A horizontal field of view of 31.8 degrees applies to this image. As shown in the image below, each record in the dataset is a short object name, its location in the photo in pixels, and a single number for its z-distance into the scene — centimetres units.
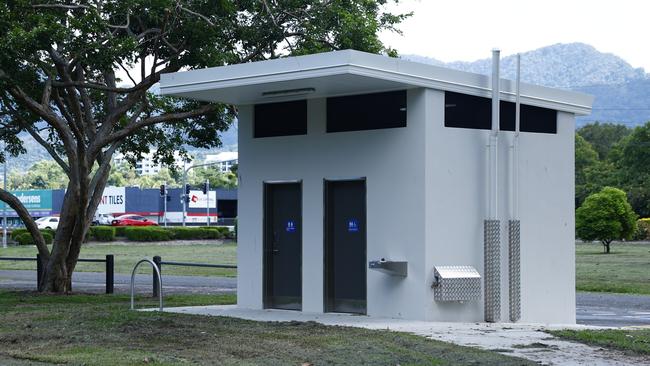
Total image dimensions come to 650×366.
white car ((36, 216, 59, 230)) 9640
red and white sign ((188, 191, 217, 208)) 12338
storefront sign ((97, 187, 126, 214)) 12512
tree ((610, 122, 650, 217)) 9645
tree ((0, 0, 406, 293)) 2255
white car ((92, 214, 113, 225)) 11111
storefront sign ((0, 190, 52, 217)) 12419
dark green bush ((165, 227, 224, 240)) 7807
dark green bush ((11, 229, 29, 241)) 7407
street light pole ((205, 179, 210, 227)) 9874
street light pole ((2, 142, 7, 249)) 6994
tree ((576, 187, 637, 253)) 5775
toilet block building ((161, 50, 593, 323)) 1791
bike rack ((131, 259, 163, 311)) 1916
